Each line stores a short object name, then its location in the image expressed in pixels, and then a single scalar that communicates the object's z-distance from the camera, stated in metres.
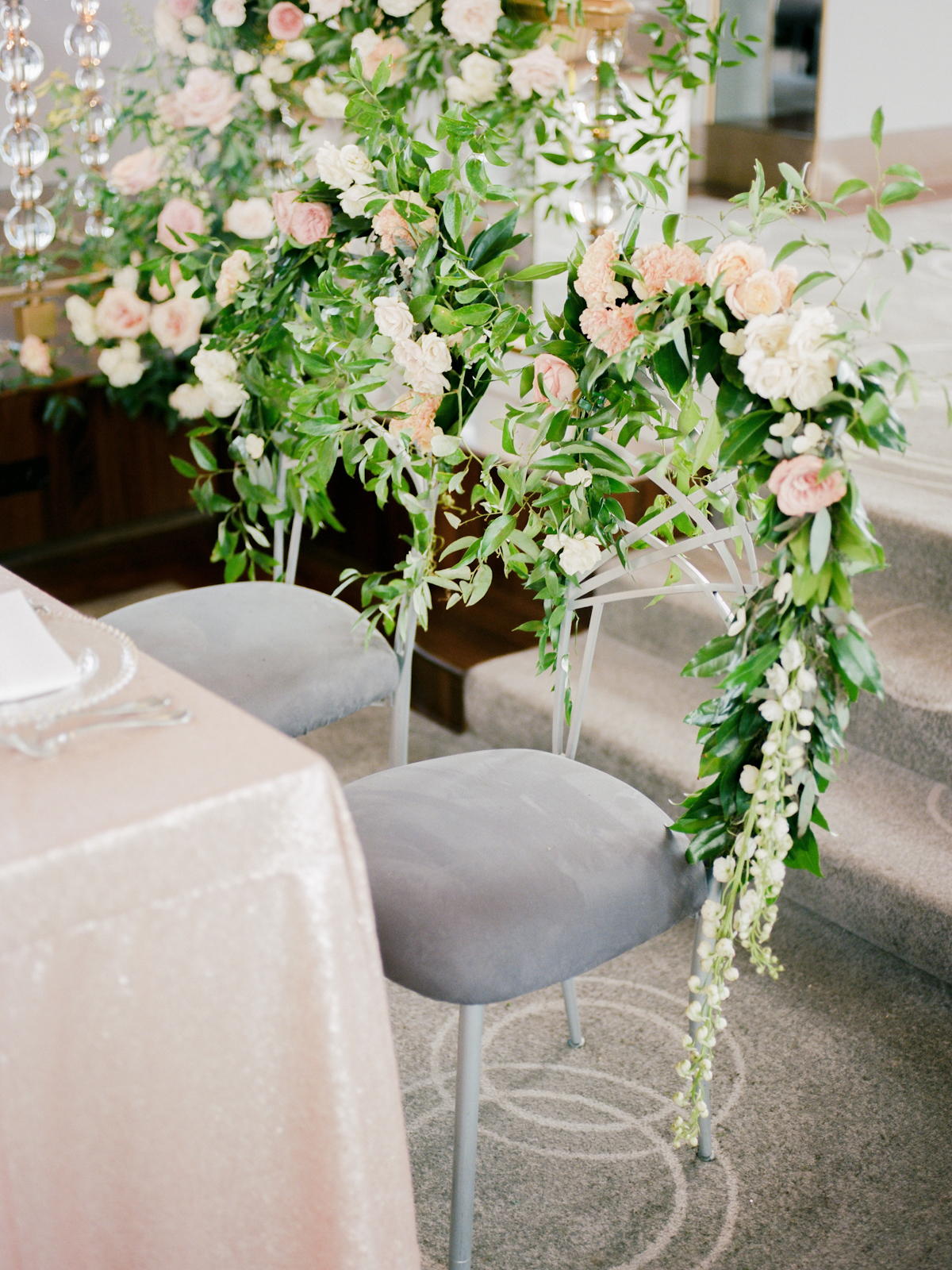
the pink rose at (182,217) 2.54
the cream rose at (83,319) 2.74
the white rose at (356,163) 1.41
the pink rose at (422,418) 1.43
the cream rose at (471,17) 2.26
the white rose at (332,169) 1.43
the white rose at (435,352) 1.36
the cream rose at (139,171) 2.66
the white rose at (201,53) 2.61
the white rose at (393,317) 1.37
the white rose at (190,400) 2.66
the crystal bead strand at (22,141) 2.68
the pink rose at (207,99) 2.57
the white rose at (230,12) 2.44
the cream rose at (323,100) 2.43
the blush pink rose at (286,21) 2.37
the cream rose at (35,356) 2.82
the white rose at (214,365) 1.73
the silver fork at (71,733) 0.94
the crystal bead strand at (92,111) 2.82
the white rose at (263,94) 2.57
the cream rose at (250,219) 2.47
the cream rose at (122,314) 2.72
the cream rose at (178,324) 2.63
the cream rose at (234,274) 1.69
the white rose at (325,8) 2.27
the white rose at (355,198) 1.43
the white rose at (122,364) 2.78
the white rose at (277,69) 2.52
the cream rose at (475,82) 2.35
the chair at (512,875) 1.21
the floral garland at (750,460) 1.08
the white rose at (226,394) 1.75
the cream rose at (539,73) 2.31
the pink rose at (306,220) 1.53
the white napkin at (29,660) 1.00
